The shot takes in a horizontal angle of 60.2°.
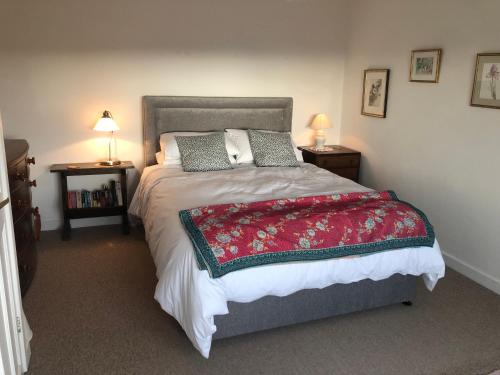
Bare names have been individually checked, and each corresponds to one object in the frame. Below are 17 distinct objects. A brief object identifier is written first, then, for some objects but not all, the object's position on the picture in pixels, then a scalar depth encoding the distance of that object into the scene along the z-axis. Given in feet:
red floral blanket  7.44
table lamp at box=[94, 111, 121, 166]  12.69
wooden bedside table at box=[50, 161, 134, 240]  12.73
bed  7.29
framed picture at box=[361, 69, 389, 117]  13.75
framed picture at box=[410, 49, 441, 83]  11.56
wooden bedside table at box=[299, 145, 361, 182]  14.71
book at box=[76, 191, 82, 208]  13.26
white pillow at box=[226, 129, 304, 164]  13.50
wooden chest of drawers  8.87
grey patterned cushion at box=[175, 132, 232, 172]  12.48
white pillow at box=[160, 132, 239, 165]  12.94
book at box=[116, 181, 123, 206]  13.53
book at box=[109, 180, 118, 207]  13.58
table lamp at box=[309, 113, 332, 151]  15.28
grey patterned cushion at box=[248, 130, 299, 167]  13.26
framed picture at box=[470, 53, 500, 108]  9.88
